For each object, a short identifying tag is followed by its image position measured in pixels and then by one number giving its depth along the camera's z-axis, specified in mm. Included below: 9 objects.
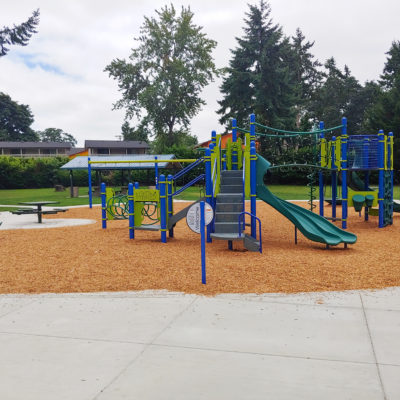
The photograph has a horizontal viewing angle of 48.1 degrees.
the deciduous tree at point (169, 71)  47812
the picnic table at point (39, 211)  13978
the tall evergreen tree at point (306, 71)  57281
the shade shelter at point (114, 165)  28562
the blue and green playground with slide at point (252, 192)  9172
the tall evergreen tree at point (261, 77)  39781
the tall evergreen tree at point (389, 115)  34281
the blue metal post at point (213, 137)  10412
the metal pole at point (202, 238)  6074
